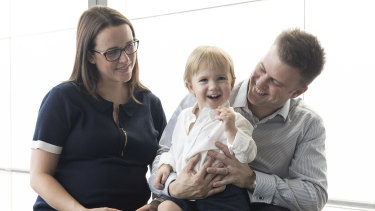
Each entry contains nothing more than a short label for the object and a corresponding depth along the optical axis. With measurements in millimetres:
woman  1971
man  1741
